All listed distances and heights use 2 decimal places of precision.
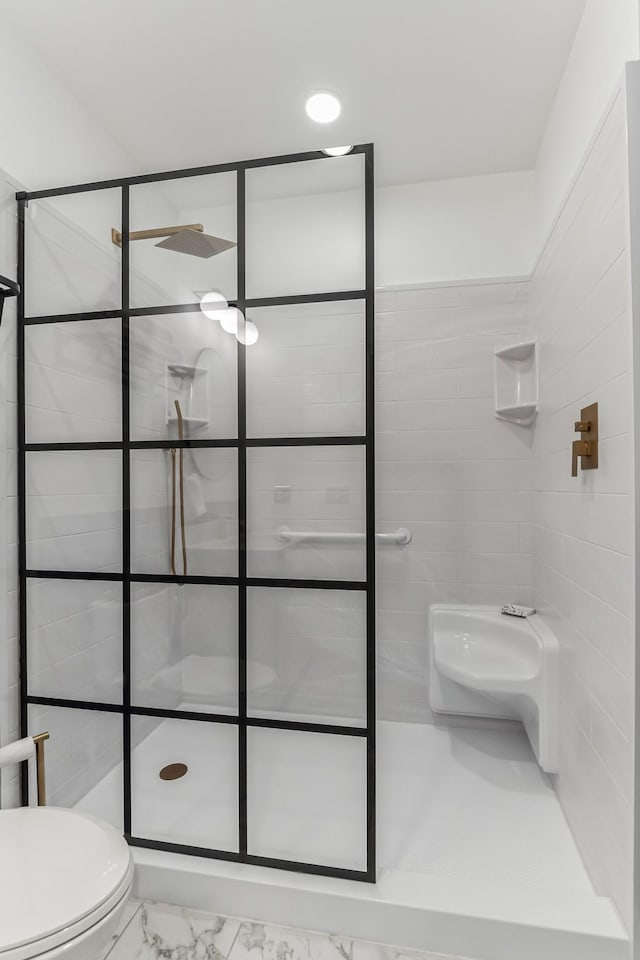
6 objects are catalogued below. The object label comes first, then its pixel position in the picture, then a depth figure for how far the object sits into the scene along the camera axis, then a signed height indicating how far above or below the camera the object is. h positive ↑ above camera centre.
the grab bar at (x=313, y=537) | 1.43 -0.15
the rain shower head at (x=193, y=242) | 1.48 +0.67
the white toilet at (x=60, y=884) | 0.93 -0.79
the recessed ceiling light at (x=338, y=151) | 1.40 +0.88
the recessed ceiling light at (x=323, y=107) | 1.93 +1.40
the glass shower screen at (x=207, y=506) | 1.43 -0.07
